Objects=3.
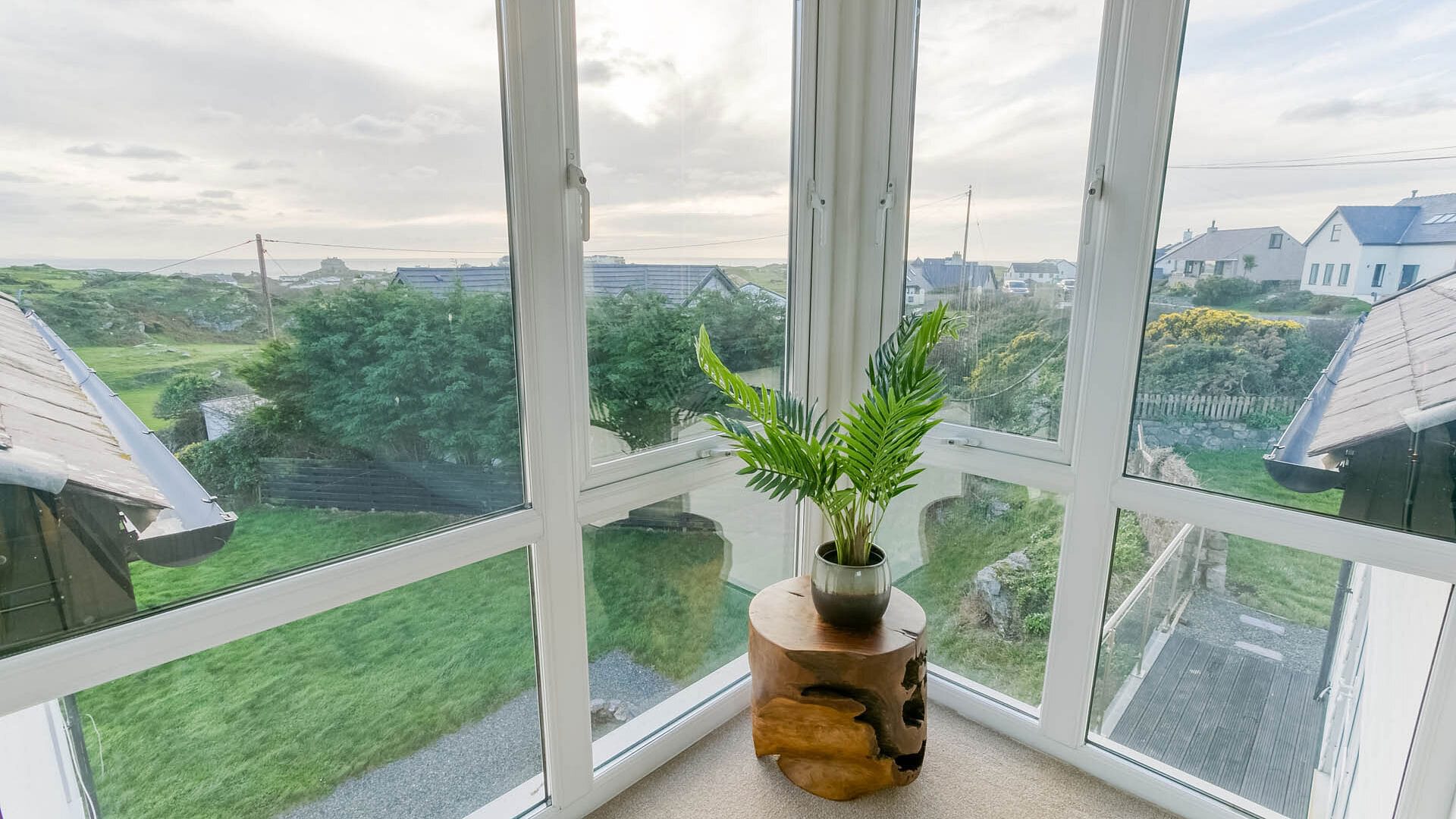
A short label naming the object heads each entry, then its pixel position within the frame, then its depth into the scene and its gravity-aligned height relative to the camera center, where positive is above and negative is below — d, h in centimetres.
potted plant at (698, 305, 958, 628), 156 -41
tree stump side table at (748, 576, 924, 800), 160 -102
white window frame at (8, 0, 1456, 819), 129 -39
